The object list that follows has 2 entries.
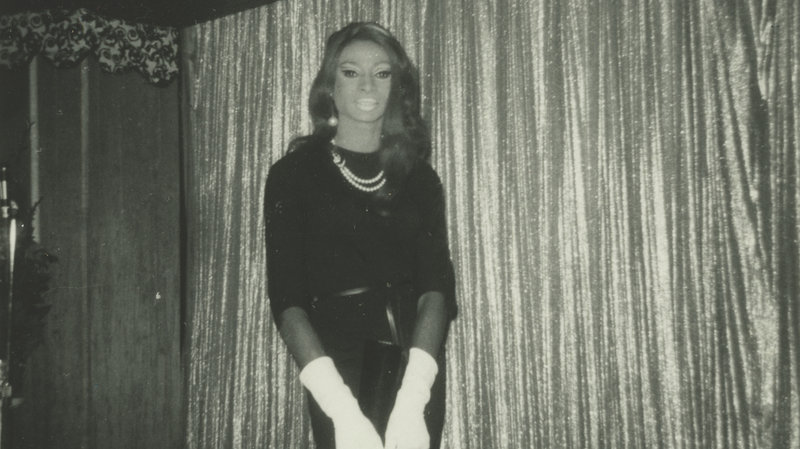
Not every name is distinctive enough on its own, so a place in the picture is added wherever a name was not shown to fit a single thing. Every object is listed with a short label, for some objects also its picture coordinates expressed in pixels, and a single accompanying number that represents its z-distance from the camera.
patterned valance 3.02
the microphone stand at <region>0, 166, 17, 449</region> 2.14
